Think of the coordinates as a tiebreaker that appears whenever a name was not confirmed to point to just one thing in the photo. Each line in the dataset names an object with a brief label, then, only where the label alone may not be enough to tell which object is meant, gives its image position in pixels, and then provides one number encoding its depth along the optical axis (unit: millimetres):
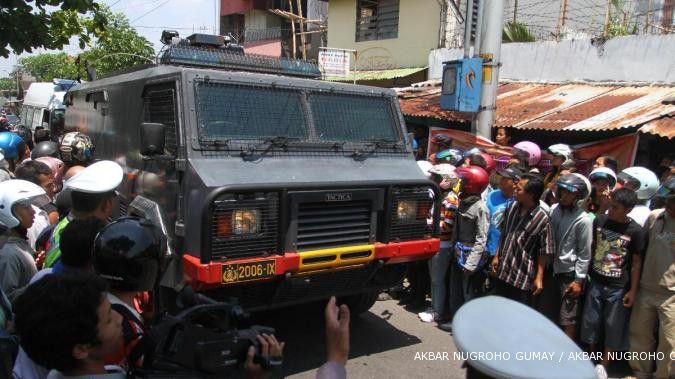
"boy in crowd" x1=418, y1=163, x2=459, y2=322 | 5012
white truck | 12838
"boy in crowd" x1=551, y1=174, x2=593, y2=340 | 3936
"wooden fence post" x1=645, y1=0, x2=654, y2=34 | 9180
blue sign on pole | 7582
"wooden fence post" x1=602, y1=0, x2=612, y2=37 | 9274
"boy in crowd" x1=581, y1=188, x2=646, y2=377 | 3756
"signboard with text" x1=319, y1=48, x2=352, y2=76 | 11664
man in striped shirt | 4016
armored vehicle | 3330
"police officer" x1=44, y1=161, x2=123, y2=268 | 2906
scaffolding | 18312
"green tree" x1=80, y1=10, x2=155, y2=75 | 18609
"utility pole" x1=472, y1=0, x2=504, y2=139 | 7395
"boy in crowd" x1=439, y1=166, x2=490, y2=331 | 4656
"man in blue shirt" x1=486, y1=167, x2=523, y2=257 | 4562
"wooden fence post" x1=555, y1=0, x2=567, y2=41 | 10328
